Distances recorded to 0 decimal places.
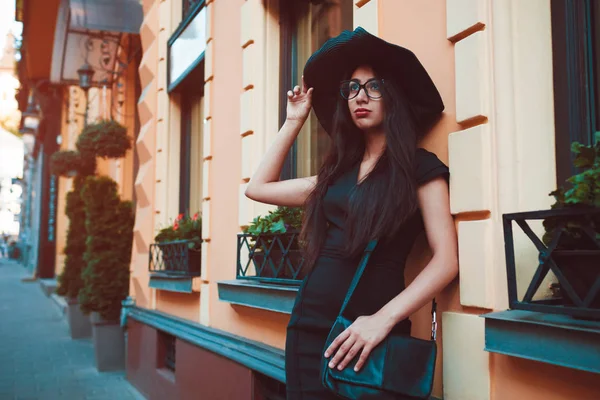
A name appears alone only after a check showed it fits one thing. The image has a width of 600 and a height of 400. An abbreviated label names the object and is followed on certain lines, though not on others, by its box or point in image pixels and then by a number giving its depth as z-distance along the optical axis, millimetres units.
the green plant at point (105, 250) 7977
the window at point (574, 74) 2119
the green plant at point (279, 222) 3449
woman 2020
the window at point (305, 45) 3816
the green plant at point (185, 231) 5281
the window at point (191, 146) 6114
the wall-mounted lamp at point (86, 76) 9773
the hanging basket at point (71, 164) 10211
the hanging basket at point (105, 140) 8195
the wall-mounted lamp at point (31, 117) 21453
